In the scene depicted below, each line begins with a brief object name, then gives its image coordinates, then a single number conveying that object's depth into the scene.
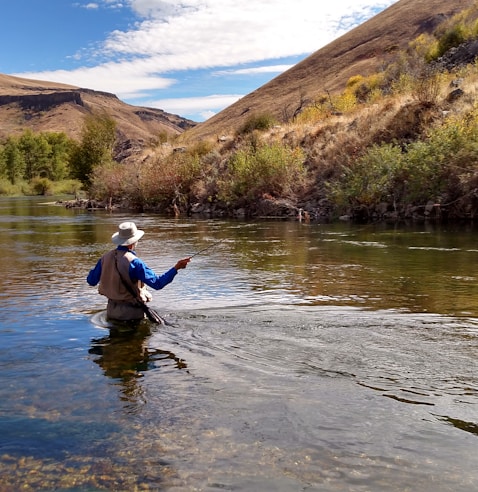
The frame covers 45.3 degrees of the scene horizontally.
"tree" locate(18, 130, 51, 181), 105.25
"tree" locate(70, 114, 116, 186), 66.38
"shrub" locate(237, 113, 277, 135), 48.12
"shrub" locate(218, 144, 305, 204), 32.19
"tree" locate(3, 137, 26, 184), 99.81
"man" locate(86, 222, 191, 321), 7.97
